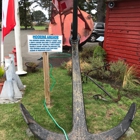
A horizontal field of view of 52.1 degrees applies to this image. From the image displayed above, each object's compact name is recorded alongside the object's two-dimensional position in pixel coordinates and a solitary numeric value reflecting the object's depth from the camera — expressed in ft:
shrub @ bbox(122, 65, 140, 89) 12.12
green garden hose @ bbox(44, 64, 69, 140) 6.15
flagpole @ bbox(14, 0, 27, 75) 13.89
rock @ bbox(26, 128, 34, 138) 7.06
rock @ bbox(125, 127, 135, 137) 7.19
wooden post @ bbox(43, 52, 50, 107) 8.92
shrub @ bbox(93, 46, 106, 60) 16.45
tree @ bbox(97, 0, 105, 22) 39.92
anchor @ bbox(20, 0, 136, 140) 6.09
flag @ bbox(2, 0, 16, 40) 9.98
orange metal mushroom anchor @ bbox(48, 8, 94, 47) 22.02
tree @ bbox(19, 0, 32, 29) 67.77
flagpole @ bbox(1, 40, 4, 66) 11.49
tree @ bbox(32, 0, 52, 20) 84.83
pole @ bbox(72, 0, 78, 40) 8.37
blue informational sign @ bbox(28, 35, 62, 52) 8.55
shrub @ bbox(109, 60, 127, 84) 13.58
